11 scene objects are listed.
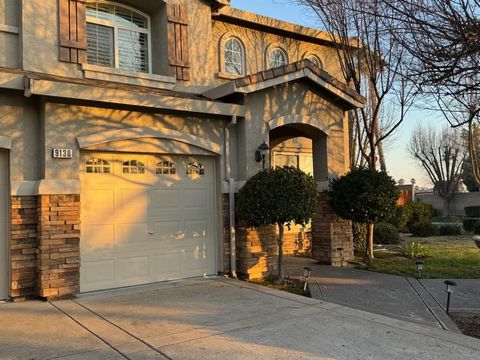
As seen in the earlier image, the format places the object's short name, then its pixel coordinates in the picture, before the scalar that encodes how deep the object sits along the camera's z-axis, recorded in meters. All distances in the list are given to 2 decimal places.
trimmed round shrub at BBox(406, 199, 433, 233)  20.51
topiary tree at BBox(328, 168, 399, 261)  10.36
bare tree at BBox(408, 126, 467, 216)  35.84
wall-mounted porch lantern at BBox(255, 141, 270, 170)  9.78
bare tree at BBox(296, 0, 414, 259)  12.27
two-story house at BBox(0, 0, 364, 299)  7.72
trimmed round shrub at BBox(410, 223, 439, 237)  19.41
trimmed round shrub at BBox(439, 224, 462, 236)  19.88
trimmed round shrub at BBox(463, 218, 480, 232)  21.10
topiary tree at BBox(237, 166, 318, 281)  8.77
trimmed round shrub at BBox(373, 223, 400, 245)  16.14
